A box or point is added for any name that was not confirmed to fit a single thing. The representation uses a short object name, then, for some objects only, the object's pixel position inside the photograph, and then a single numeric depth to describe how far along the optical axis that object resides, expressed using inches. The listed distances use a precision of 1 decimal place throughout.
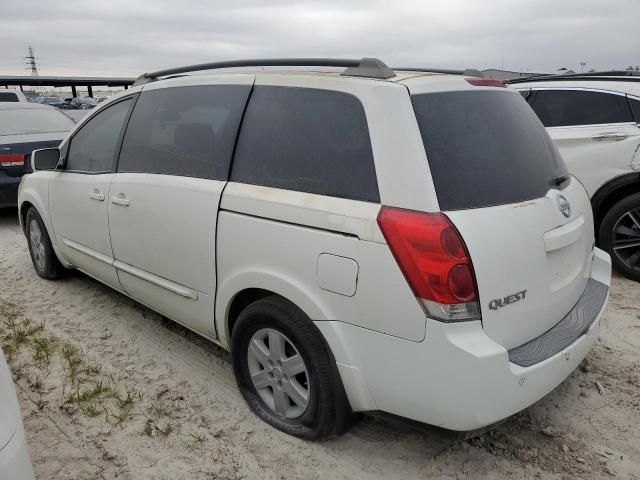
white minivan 80.4
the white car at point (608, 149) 185.5
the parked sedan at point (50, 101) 1515.7
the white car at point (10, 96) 589.9
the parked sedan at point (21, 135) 275.4
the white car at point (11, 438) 61.6
